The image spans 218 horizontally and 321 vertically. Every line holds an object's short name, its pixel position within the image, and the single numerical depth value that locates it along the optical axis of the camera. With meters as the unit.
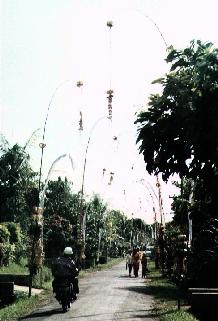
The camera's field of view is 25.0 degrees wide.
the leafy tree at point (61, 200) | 62.83
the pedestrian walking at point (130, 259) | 33.86
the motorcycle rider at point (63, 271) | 14.79
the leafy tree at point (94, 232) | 61.90
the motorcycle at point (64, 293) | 14.38
